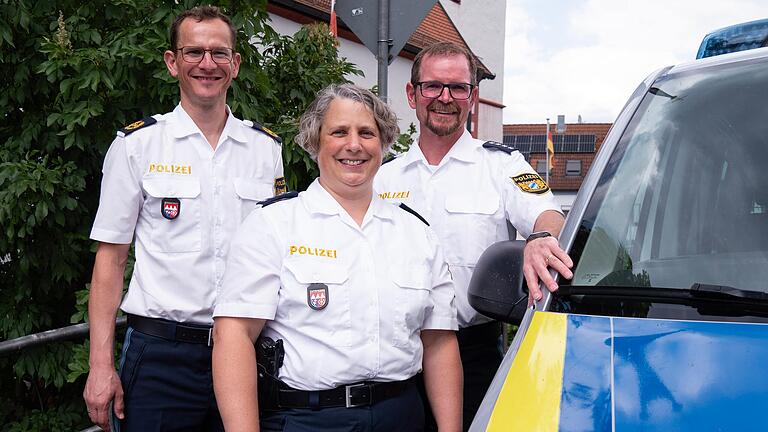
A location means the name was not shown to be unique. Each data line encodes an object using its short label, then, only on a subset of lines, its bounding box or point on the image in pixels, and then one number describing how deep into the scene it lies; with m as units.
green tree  3.60
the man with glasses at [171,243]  2.68
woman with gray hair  2.22
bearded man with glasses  3.00
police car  1.61
